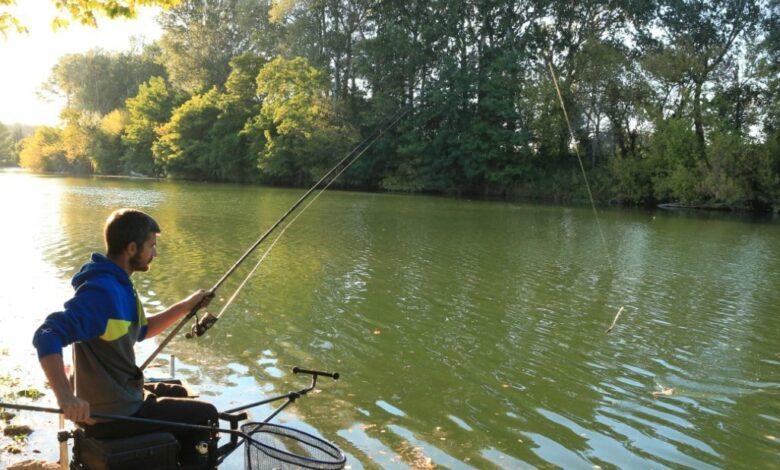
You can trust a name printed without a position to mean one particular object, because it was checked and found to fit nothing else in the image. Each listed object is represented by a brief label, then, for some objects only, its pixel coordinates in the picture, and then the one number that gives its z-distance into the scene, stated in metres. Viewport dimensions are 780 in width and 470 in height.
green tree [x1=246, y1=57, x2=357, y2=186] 53.34
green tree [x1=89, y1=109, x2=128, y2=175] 72.75
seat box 3.23
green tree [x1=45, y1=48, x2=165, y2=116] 81.31
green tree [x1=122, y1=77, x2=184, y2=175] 68.31
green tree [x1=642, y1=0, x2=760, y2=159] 42.75
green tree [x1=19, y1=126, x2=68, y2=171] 79.25
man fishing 3.00
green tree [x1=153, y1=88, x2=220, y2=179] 62.44
